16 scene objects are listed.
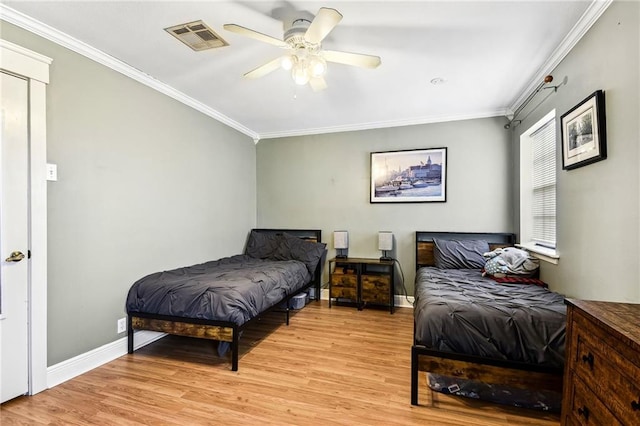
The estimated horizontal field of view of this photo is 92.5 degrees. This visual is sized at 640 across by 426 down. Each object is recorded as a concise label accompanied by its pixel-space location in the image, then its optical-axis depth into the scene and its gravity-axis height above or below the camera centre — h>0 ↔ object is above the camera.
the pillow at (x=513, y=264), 2.95 -0.50
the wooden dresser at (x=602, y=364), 0.99 -0.57
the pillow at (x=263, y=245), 4.34 -0.47
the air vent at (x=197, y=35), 2.14 +1.30
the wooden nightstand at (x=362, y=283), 3.92 -0.92
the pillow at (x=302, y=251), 4.12 -0.53
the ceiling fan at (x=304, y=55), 1.86 +1.08
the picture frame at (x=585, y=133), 1.90 +0.55
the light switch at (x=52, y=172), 2.16 +0.30
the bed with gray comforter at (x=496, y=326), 1.82 -0.71
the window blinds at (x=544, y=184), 2.91 +0.29
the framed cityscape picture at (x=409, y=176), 4.07 +0.51
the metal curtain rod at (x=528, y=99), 2.60 +1.15
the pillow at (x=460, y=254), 3.55 -0.48
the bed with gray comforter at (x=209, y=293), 2.47 -0.69
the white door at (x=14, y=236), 1.95 -0.15
